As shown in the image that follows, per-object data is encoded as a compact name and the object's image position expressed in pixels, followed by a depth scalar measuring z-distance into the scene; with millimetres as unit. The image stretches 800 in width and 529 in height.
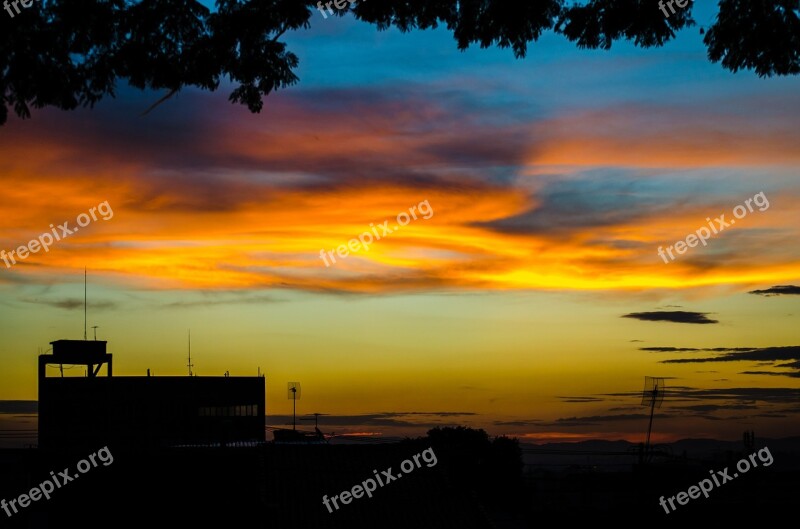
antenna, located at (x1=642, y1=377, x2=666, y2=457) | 69188
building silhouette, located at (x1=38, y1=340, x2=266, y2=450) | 115250
